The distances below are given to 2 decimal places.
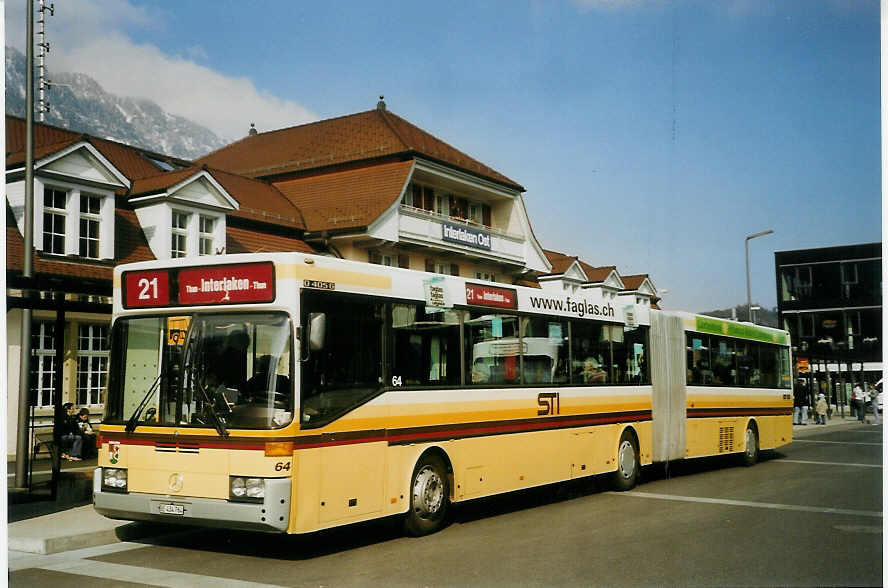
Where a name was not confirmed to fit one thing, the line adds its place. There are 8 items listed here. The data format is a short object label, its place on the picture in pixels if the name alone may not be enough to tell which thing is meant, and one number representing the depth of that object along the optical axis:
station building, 16.28
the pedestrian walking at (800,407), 36.78
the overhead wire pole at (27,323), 12.05
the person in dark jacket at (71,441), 15.61
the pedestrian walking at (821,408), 36.22
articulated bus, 8.24
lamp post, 11.40
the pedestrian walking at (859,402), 35.38
